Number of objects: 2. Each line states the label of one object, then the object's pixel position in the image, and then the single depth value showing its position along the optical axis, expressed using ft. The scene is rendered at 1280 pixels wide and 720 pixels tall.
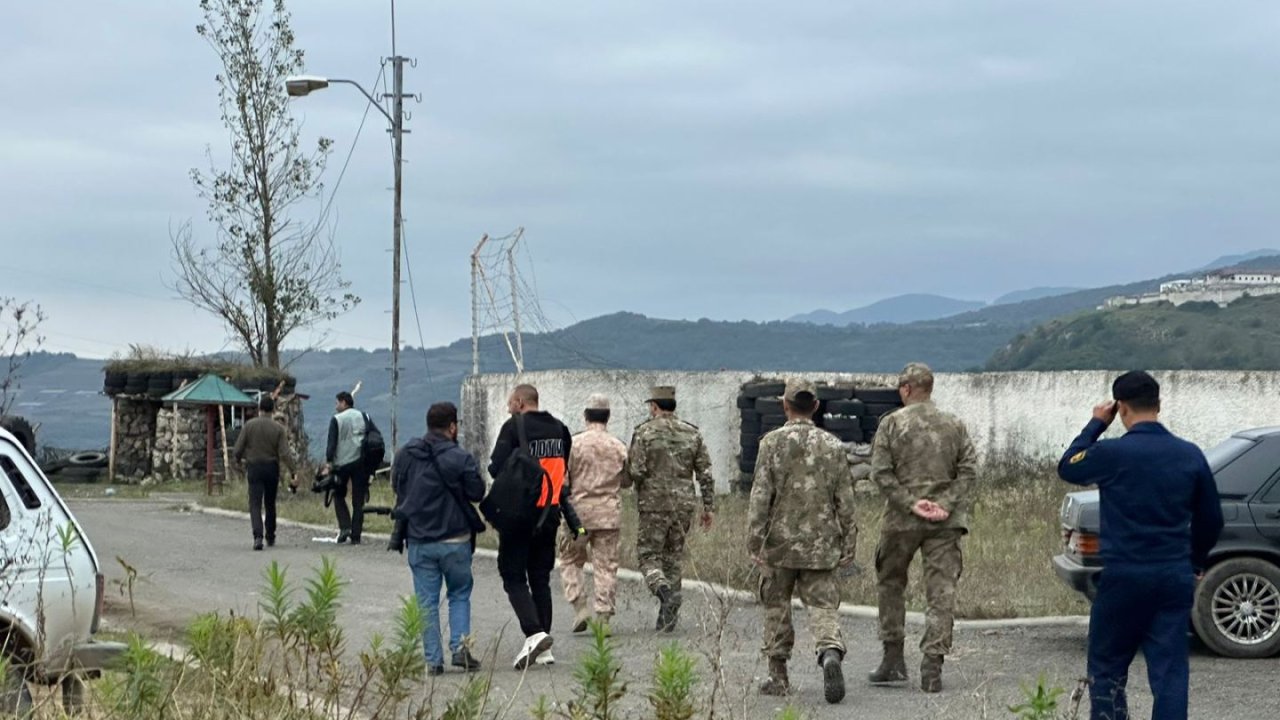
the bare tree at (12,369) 60.90
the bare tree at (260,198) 147.95
